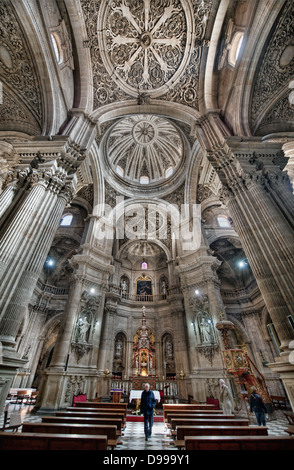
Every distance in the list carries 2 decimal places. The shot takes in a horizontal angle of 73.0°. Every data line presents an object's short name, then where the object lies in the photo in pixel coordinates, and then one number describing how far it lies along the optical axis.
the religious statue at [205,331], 11.41
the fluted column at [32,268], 4.73
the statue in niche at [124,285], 19.41
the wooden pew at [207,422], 3.98
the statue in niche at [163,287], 19.28
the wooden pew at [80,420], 3.80
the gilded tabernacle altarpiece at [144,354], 13.84
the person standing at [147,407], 4.70
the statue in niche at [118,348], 16.36
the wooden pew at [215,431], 3.26
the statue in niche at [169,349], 16.40
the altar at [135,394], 8.98
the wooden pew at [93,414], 4.73
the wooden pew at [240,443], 2.46
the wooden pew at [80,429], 3.14
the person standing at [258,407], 5.79
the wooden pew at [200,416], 4.59
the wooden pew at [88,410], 5.19
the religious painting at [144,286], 19.89
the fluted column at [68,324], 9.62
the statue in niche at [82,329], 10.75
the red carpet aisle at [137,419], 7.79
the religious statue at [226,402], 6.21
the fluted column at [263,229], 5.06
